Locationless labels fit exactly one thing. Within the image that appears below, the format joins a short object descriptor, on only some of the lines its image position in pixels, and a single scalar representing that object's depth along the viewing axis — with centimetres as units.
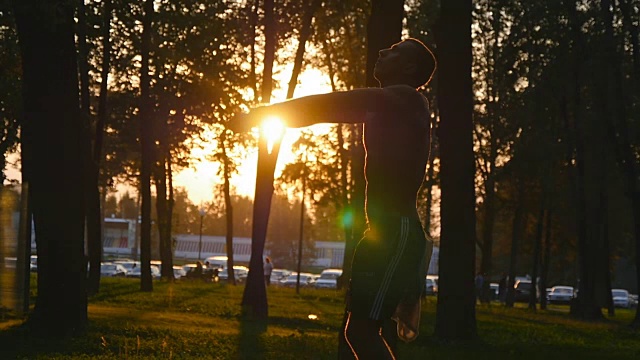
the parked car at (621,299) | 8919
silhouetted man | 508
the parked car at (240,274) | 9146
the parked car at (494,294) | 8962
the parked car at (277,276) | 9809
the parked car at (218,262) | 11911
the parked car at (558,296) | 8488
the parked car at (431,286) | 8061
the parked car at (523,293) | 8194
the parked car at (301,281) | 9150
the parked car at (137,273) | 8700
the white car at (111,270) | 8369
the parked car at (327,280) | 8781
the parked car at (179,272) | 8515
